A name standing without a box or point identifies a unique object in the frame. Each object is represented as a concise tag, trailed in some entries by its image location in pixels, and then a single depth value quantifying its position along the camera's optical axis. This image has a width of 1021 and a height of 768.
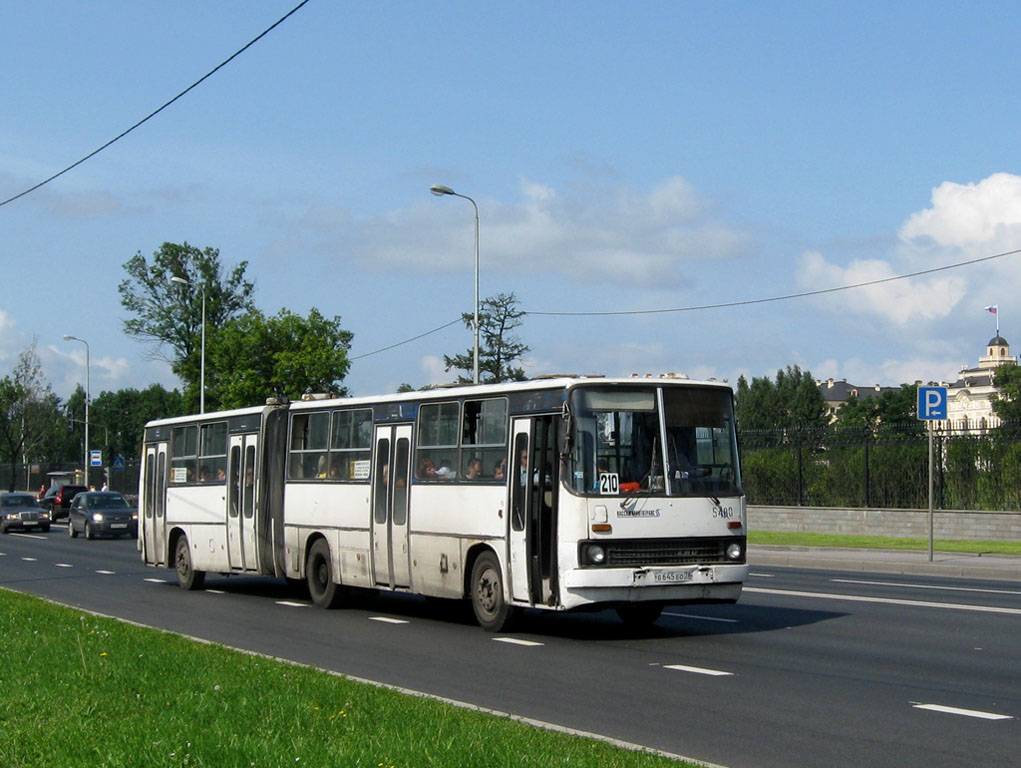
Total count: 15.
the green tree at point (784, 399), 119.69
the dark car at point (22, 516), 50.56
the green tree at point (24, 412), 96.81
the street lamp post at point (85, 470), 77.12
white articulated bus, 13.94
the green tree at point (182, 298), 88.31
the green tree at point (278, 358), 71.56
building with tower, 168.62
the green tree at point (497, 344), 69.25
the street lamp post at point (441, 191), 36.69
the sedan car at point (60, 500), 61.25
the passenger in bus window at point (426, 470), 16.59
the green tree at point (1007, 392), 110.53
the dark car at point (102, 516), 44.12
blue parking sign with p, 25.78
